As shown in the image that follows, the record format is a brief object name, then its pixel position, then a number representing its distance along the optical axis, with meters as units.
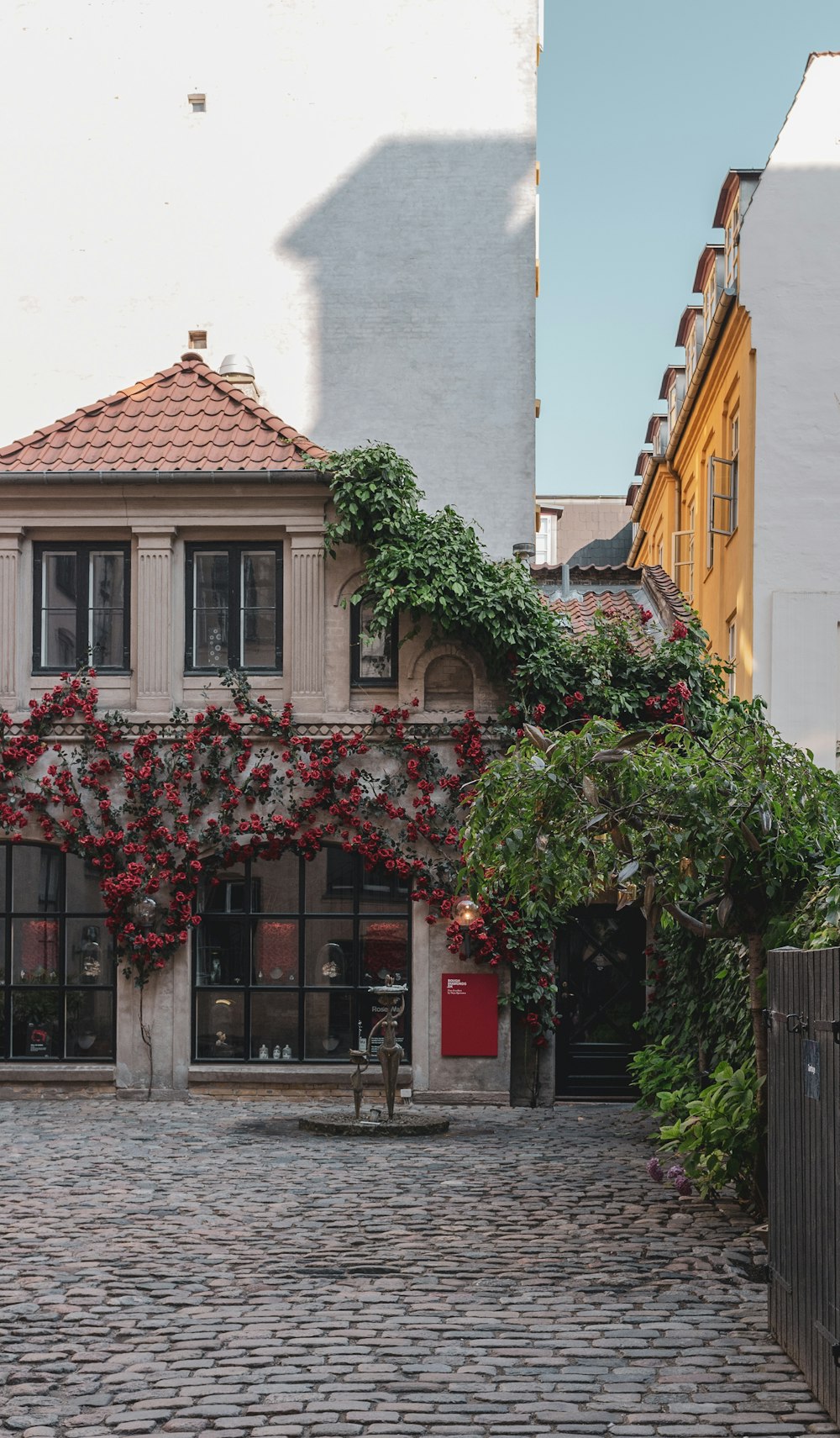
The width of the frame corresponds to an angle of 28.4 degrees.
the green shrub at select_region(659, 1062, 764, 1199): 10.77
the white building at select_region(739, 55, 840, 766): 20.22
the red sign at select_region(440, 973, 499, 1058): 17.86
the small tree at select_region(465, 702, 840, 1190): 10.27
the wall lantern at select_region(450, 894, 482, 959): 17.22
